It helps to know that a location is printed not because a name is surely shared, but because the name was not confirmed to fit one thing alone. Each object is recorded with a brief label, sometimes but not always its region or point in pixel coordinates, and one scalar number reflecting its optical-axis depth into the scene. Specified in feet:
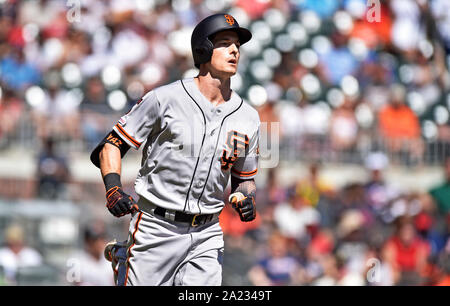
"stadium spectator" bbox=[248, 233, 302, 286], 55.67
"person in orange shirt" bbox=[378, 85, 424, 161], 71.00
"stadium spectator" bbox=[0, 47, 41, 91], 69.97
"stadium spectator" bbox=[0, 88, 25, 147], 65.92
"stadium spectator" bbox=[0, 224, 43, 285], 54.60
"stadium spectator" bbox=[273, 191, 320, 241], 60.23
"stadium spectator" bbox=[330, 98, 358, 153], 70.13
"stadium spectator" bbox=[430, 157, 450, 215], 63.36
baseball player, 27.58
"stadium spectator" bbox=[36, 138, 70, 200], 61.77
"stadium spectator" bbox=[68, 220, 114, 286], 50.75
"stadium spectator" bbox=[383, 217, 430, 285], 57.82
